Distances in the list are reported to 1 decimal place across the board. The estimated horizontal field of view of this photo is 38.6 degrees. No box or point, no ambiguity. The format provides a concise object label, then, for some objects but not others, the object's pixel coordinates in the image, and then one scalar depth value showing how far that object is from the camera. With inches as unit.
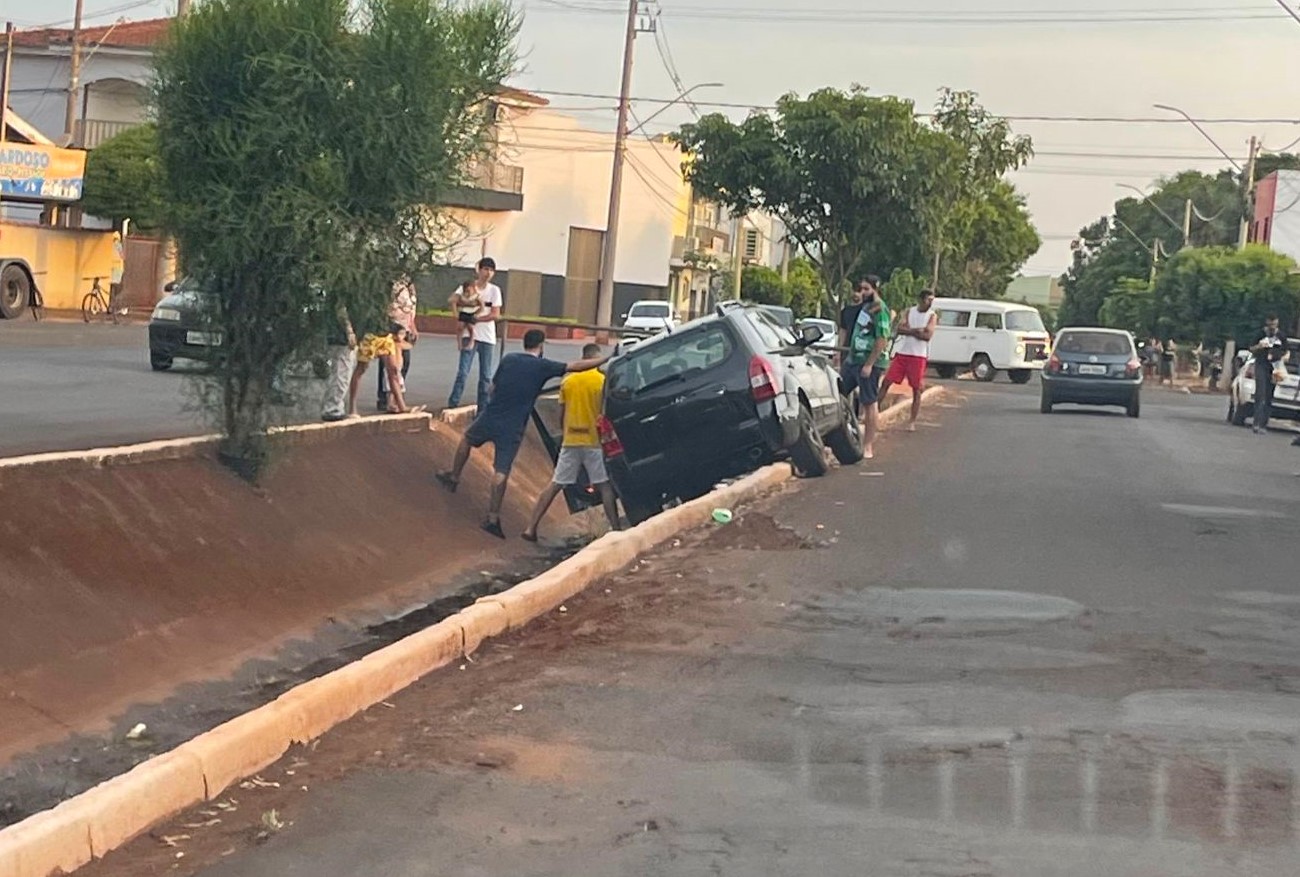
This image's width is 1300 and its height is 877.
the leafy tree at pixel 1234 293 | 2011.6
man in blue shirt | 613.6
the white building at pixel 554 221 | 2704.2
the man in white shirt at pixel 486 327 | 719.7
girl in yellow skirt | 647.1
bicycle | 1535.8
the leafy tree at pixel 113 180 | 1751.5
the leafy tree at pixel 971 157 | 1621.6
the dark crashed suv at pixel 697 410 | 589.9
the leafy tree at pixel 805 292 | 3294.8
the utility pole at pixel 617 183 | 1914.4
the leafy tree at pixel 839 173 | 1350.9
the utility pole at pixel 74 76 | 1707.7
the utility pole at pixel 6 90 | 1604.8
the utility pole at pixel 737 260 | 2801.9
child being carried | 716.0
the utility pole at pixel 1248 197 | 2361.2
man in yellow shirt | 597.9
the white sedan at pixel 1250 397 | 1143.0
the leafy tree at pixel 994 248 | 2938.0
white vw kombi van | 1873.8
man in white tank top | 788.6
